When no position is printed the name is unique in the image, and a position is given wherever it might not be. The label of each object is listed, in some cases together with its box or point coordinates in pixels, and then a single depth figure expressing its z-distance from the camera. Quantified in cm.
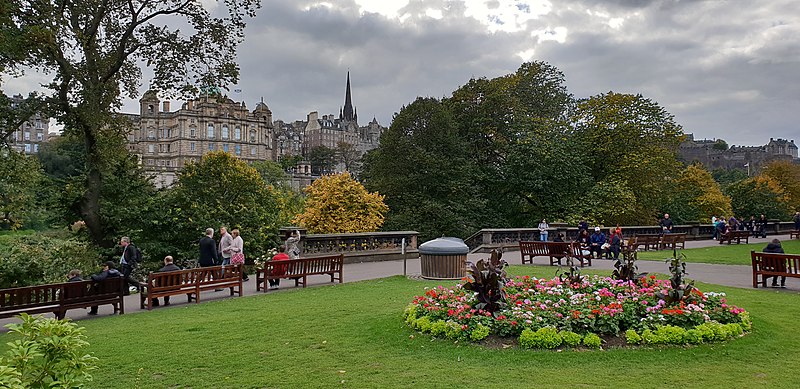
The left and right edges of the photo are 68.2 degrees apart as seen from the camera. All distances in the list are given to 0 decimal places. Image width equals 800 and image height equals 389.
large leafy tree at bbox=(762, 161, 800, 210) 6138
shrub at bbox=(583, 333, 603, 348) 768
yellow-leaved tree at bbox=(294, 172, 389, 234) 2962
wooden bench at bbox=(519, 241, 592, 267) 1966
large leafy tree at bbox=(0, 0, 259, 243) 1841
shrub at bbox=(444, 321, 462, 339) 832
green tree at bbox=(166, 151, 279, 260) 2153
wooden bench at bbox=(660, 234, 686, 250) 2670
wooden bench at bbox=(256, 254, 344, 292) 1473
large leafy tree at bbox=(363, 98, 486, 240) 3594
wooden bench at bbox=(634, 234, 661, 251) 2627
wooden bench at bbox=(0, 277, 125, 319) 1062
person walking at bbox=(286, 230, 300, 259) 1736
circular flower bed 782
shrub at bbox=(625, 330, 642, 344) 780
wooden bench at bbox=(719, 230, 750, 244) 3075
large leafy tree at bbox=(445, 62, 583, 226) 3762
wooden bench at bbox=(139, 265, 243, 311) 1247
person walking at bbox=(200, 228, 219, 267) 1489
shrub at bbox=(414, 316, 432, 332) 873
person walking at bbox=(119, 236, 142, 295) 1409
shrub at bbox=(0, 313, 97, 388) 386
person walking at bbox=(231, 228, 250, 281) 1537
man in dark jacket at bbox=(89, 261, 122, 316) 1201
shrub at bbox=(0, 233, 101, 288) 1812
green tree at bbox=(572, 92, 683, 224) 3941
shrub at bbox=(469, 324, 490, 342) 810
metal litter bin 1563
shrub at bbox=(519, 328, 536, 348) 775
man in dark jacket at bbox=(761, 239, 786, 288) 1555
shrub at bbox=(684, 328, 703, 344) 780
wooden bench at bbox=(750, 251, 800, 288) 1370
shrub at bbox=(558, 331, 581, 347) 770
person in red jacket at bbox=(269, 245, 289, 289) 1484
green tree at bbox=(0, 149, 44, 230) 2133
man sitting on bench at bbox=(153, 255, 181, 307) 1335
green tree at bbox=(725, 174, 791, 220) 5244
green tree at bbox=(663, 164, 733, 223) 4550
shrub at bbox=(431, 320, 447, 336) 848
